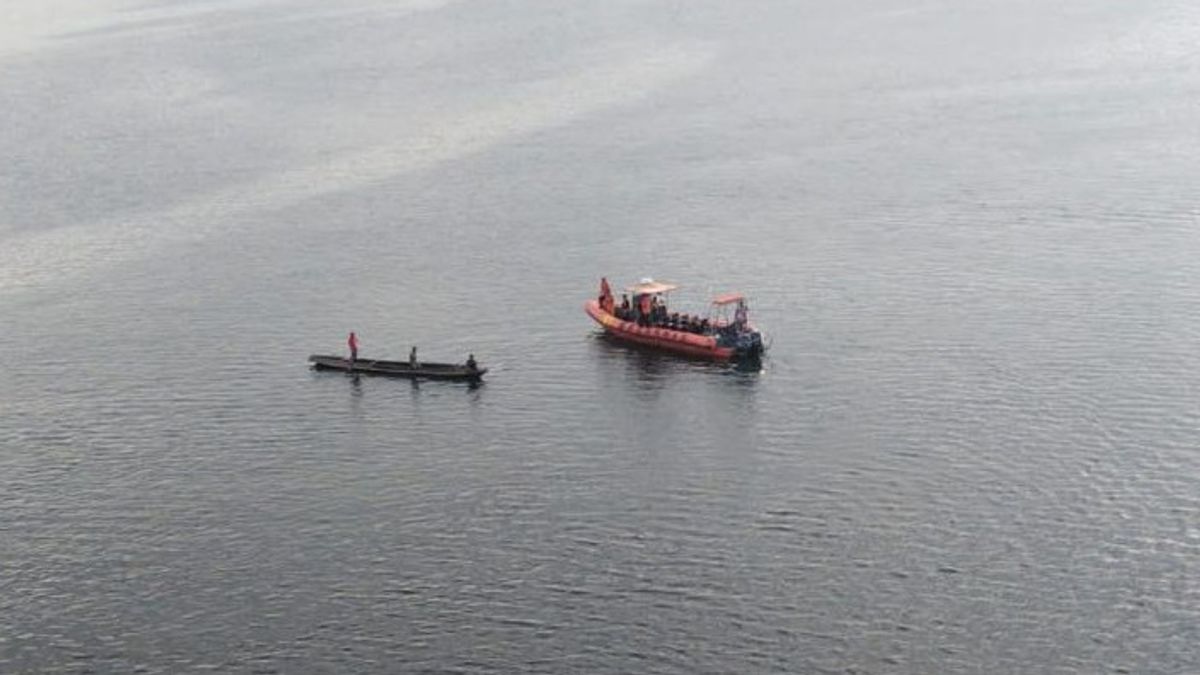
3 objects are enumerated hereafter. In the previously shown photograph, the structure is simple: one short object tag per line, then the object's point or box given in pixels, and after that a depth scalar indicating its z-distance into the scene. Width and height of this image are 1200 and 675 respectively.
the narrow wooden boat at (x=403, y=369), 107.19
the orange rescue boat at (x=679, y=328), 109.38
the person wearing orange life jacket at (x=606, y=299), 117.31
